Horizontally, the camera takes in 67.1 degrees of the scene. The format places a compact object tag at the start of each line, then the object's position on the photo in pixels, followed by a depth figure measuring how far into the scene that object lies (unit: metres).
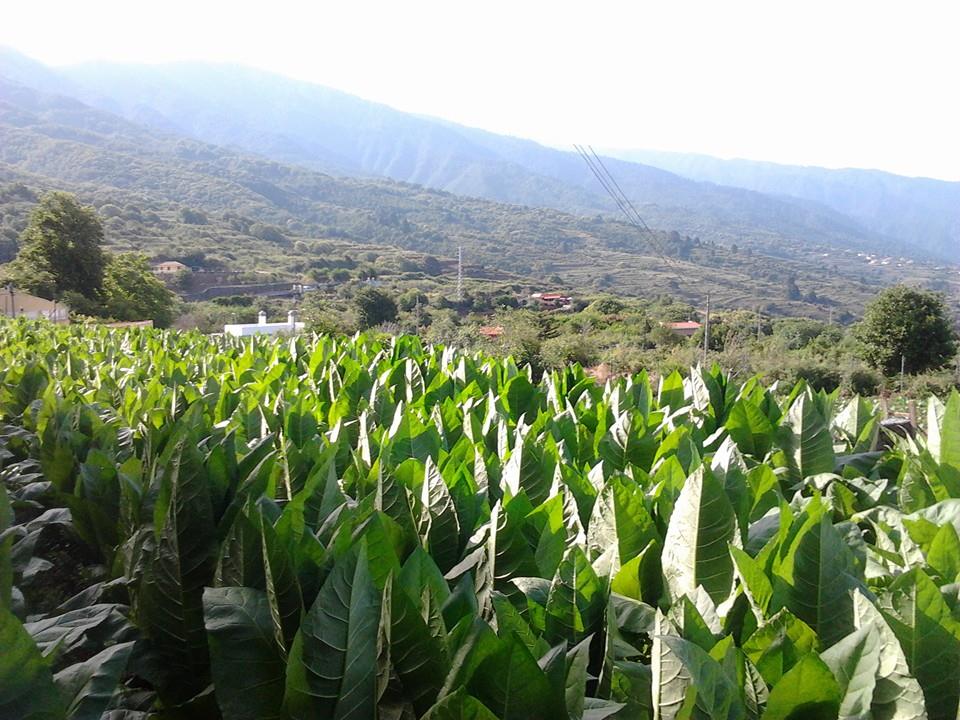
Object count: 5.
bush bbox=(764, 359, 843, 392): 28.70
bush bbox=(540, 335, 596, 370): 26.58
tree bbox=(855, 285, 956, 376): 35.25
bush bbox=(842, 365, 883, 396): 32.91
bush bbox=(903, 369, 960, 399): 30.74
